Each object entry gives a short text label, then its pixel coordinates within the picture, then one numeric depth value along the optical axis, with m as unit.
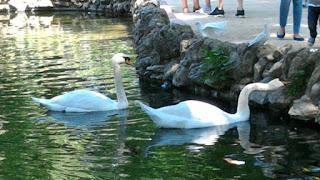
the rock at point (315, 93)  8.46
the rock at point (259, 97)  9.59
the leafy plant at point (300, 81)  9.05
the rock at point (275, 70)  9.72
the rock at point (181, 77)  11.41
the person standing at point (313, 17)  10.42
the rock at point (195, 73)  11.04
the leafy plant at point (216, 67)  10.61
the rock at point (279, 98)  9.16
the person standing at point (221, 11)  15.87
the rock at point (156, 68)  12.57
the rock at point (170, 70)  11.93
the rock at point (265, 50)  10.13
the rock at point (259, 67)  10.08
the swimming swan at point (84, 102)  10.15
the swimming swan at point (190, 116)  8.82
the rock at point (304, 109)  8.40
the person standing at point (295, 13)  11.20
